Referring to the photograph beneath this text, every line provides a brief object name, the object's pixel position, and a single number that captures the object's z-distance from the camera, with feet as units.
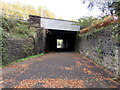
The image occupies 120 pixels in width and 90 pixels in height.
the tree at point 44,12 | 76.62
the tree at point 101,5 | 12.21
